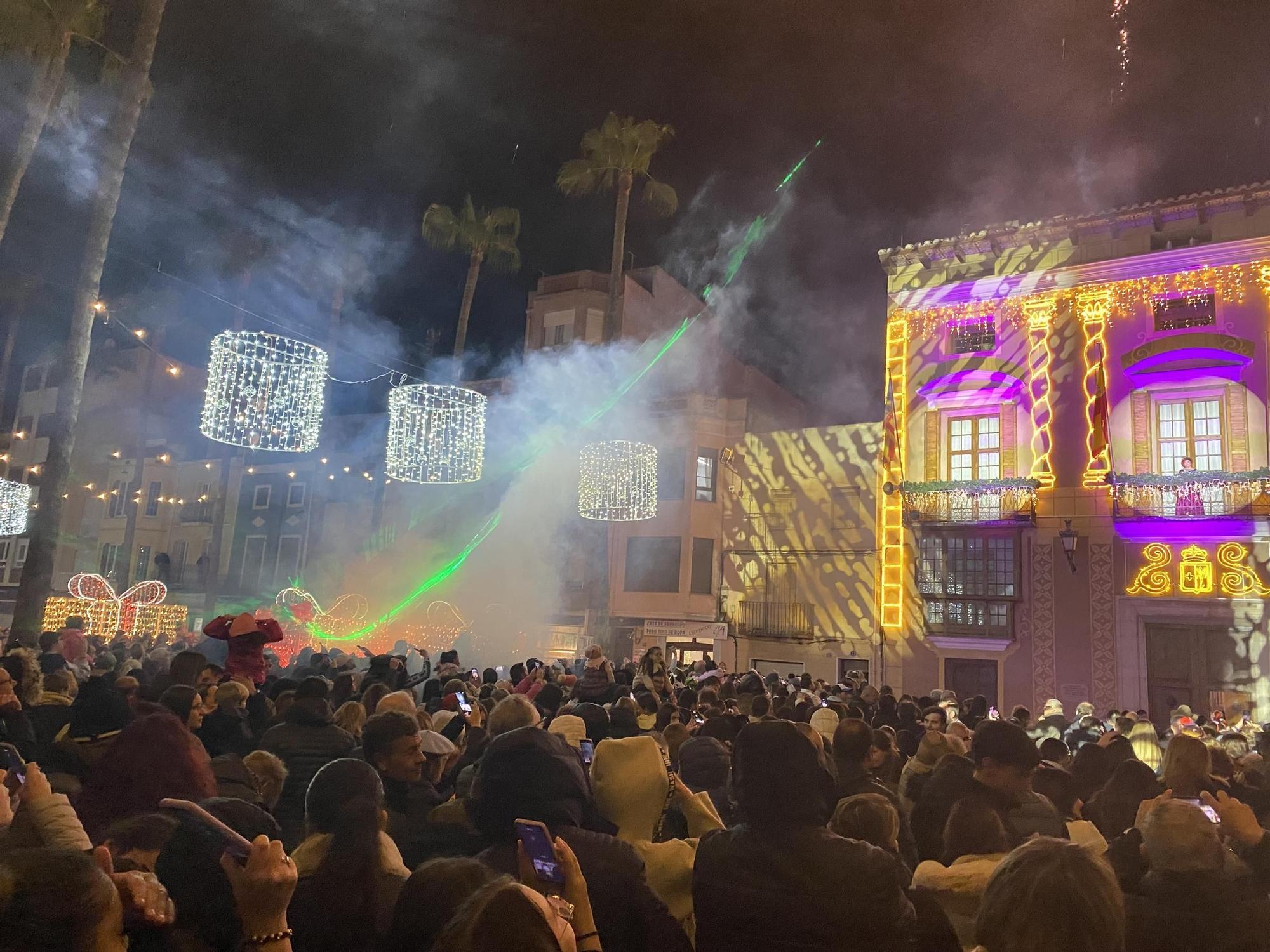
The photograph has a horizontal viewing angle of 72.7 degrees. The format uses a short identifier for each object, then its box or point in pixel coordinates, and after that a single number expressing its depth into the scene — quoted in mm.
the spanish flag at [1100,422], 20188
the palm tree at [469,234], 32438
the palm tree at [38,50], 15148
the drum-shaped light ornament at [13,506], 20688
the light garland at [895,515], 22141
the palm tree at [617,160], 26125
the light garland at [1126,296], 19406
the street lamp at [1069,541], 19797
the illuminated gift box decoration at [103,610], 21000
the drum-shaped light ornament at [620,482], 22719
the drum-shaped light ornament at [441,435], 17750
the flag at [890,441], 22547
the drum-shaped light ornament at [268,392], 14266
